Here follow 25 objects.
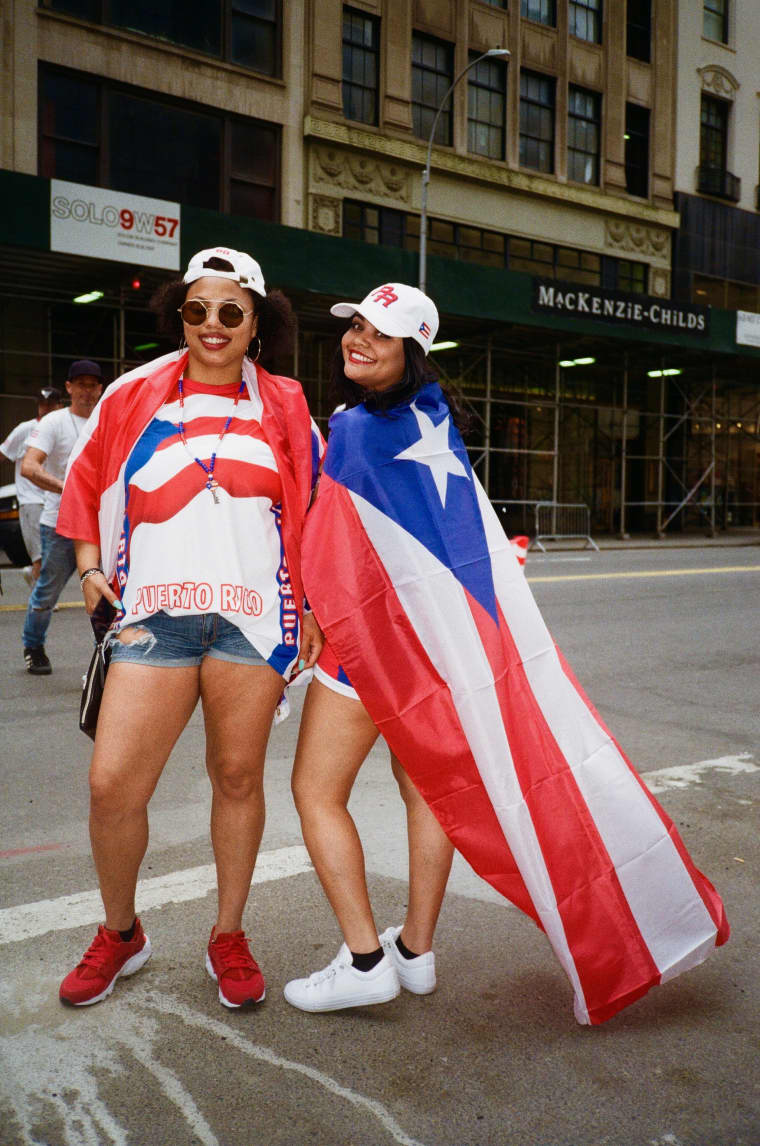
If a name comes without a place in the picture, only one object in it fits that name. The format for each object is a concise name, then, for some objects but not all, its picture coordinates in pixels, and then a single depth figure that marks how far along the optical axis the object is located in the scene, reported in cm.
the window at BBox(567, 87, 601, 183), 2828
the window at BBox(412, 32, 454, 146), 2486
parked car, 1141
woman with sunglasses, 266
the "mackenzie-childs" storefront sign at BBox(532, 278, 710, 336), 2109
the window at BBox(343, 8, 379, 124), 2342
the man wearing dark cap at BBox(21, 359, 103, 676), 705
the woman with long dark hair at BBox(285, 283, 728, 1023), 263
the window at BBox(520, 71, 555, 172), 2722
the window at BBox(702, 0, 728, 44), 3119
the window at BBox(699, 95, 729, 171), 3123
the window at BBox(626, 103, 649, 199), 2960
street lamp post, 1912
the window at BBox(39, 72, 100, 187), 1917
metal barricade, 2295
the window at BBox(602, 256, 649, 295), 2883
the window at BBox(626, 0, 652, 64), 2939
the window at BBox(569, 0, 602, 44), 2792
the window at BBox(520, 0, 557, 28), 2689
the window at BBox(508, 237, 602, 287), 2697
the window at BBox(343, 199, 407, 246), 2350
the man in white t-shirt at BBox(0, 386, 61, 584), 888
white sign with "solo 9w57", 1512
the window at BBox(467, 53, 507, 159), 2602
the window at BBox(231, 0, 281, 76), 2138
